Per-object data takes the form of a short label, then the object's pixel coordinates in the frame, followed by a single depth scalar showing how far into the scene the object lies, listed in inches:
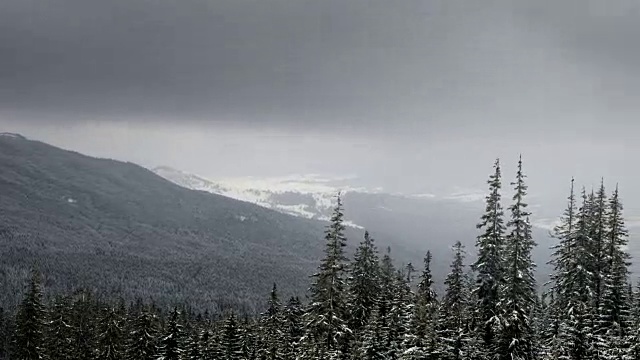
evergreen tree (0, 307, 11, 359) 4827.0
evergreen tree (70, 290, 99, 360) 3235.7
